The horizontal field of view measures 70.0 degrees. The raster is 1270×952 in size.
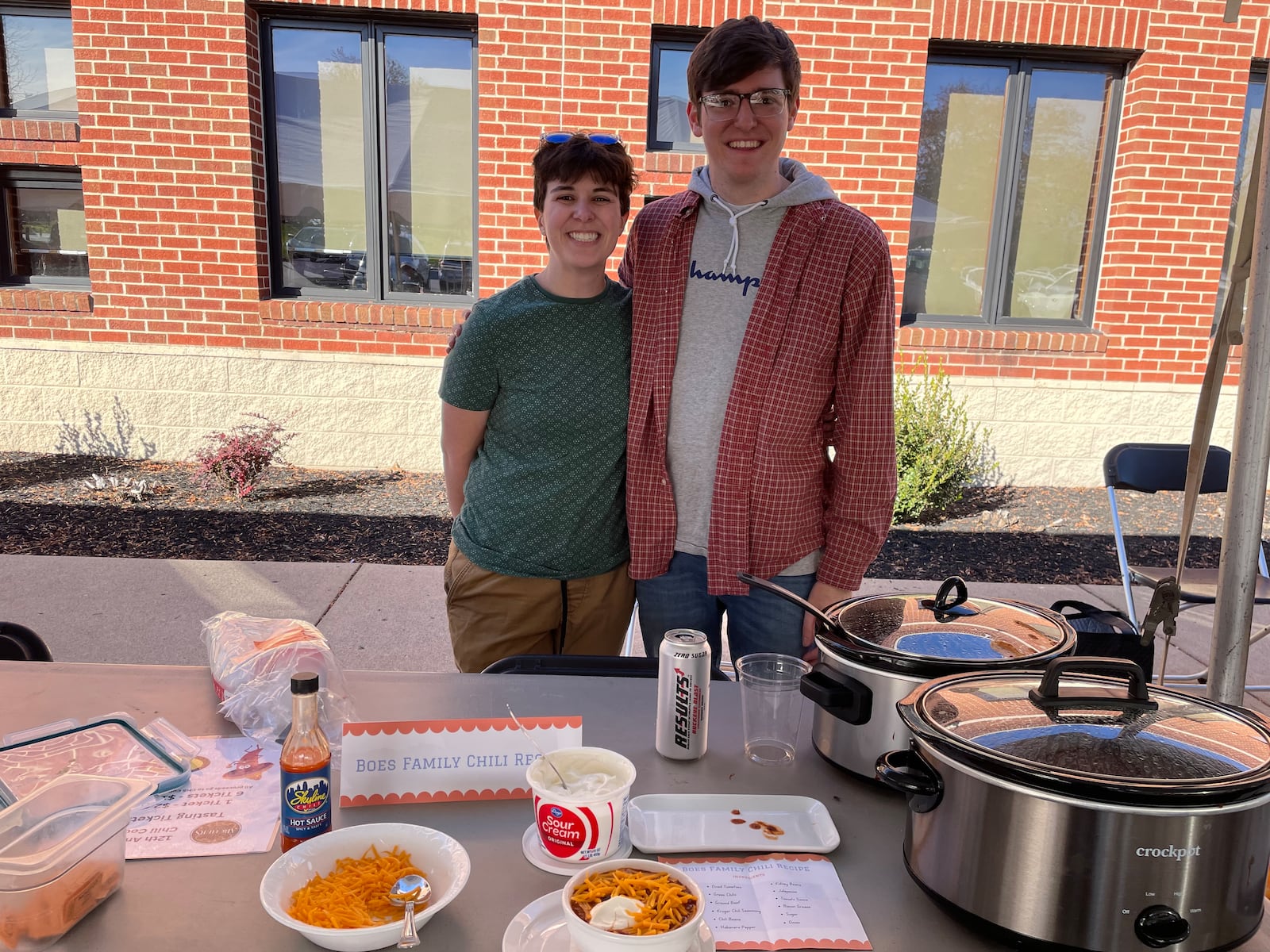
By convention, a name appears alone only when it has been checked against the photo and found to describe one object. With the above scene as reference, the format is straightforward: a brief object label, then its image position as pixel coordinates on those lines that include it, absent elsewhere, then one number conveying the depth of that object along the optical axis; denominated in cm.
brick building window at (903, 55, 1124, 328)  679
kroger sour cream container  126
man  215
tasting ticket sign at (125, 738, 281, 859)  132
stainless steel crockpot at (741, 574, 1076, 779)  139
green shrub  619
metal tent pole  167
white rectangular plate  135
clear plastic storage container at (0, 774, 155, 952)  109
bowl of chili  103
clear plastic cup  161
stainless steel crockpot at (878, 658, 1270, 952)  102
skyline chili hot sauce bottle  125
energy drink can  153
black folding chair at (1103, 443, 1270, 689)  418
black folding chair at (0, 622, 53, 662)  207
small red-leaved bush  617
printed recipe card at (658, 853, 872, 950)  115
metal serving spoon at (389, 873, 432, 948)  109
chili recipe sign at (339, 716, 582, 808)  144
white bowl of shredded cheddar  110
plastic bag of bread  165
